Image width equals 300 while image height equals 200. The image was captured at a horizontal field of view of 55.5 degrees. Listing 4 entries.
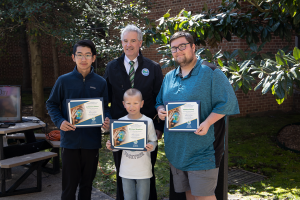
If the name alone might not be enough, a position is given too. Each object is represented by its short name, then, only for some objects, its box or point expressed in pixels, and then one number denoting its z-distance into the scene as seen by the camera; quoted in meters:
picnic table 4.34
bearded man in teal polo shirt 2.54
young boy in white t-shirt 2.91
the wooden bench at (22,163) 4.25
